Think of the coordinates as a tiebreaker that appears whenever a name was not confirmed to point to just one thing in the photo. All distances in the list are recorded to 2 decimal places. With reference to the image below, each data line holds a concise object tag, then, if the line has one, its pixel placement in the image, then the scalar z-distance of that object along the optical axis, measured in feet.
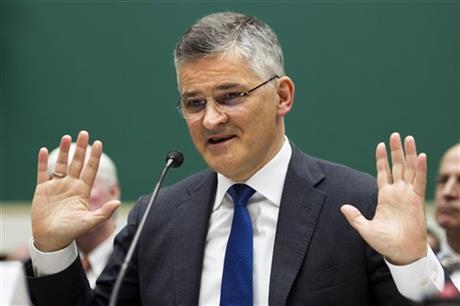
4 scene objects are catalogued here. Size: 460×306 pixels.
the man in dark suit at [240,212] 15.23
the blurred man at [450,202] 24.95
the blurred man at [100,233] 27.73
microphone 12.28
